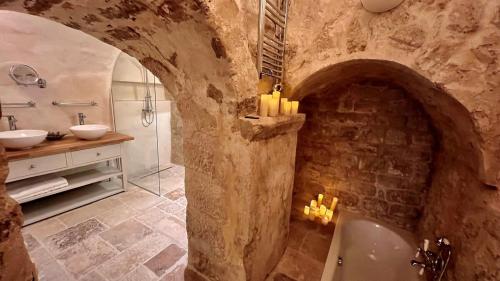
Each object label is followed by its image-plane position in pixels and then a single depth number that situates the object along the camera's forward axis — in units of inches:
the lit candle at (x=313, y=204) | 88.8
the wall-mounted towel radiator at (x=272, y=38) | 45.7
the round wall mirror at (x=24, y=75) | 85.9
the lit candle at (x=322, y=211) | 86.0
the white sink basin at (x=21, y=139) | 74.5
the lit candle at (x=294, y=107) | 56.2
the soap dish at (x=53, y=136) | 93.3
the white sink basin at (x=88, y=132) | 94.7
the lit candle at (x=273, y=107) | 48.3
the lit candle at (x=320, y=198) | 89.9
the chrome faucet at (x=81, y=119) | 106.7
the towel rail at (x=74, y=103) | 99.0
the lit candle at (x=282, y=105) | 53.1
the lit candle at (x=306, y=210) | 88.0
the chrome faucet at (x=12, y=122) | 86.8
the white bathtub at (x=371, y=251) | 68.6
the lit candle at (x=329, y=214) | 85.3
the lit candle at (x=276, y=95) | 48.8
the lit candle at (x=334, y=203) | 88.5
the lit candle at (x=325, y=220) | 84.7
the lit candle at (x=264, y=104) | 47.8
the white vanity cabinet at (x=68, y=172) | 80.0
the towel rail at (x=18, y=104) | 86.0
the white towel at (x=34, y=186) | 80.0
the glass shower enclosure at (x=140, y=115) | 120.7
